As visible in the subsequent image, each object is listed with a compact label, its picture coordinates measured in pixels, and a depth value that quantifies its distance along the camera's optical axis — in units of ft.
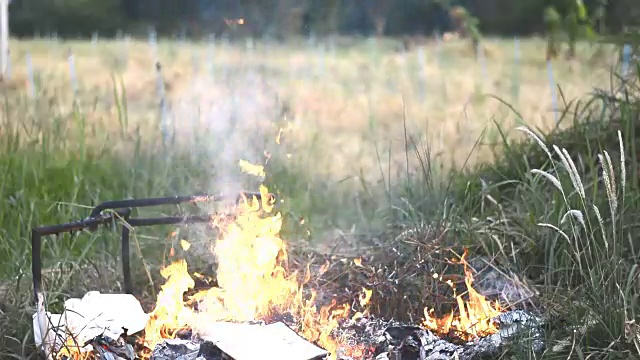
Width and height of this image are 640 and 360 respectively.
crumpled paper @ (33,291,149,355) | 13.67
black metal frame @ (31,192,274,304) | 13.82
